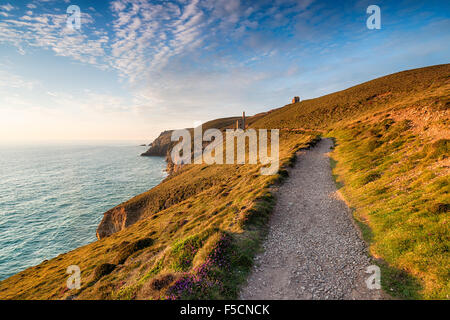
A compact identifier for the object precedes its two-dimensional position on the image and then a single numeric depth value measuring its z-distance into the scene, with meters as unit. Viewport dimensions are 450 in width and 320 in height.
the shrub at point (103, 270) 14.22
